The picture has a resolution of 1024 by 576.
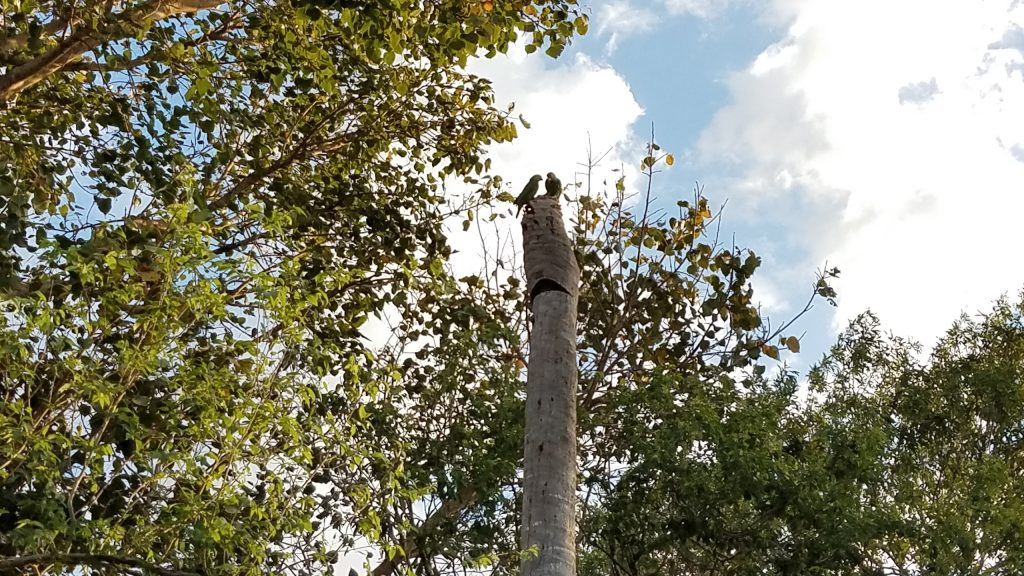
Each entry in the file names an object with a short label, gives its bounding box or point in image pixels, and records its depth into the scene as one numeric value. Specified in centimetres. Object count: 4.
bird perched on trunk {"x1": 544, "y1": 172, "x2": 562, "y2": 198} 629
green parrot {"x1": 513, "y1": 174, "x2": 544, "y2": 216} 625
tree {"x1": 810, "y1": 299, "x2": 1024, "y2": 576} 1058
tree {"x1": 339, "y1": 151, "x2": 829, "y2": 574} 895
